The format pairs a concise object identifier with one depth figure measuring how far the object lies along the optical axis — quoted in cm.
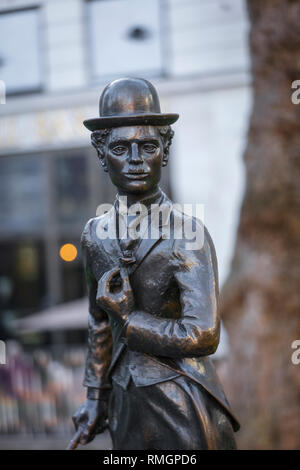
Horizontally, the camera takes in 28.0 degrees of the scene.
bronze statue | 208
